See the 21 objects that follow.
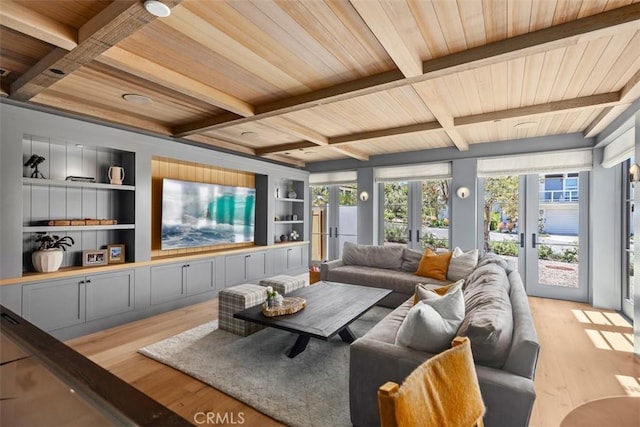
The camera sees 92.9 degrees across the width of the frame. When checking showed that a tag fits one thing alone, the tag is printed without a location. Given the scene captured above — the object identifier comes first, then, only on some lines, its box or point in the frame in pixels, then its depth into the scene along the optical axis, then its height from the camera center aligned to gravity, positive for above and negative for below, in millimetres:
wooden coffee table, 2475 -951
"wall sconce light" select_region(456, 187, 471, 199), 5297 +317
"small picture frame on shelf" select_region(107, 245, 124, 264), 3754 -543
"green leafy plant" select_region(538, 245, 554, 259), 4871 -677
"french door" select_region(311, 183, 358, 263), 6914 -216
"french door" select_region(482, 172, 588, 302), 4688 -302
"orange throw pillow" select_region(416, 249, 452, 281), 4297 -799
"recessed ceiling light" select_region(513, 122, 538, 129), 4067 +1164
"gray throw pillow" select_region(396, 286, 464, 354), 1791 -706
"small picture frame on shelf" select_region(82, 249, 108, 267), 3546 -559
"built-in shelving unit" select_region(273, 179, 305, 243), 6781 +6
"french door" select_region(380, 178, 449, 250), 5750 -57
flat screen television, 4508 -61
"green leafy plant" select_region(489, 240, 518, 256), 5137 -642
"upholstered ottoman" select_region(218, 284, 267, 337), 3303 -1042
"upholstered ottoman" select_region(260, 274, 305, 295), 3793 -938
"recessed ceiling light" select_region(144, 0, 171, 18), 1583 +1085
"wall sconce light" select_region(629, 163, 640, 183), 2889 +360
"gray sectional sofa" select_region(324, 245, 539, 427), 1482 -843
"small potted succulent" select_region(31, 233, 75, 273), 3113 -436
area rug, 2117 -1370
